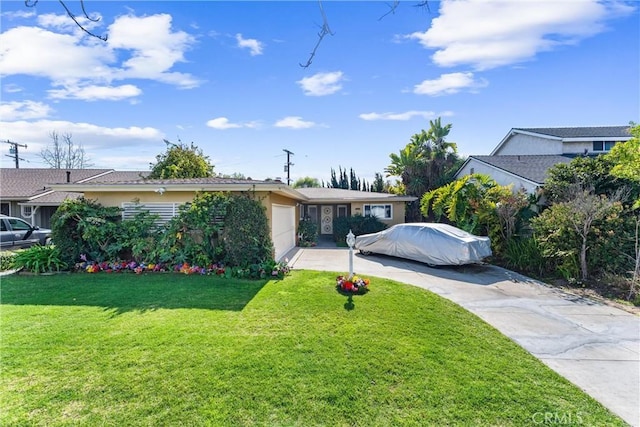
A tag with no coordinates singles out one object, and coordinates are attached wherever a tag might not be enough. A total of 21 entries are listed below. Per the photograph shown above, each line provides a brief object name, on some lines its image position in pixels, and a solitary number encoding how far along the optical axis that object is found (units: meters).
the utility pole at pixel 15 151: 30.35
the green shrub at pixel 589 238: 8.66
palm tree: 22.27
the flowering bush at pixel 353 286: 7.19
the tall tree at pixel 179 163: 18.53
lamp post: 7.42
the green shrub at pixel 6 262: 9.57
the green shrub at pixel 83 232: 9.56
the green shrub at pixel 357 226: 17.91
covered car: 10.34
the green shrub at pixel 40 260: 9.20
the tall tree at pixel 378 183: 28.83
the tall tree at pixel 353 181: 33.06
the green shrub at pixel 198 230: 9.41
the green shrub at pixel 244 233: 9.21
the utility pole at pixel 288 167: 32.11
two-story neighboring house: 14.12
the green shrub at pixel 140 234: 9.63
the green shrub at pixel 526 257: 10.13
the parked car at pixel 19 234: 12.52
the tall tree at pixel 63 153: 35.59
